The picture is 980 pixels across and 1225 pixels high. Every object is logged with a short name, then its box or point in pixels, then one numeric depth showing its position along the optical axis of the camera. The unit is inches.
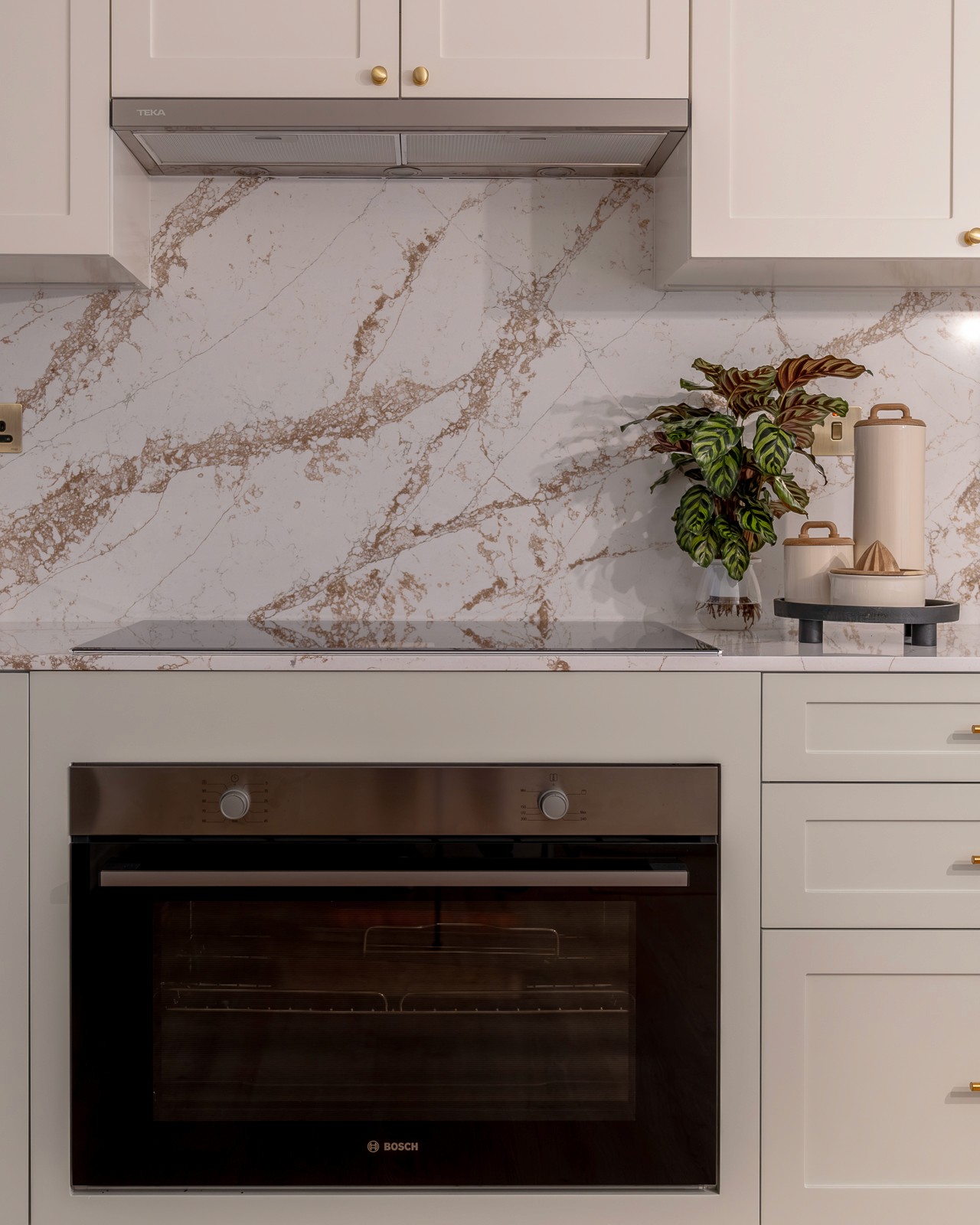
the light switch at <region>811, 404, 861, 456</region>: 75.9
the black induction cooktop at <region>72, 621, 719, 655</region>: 57.6
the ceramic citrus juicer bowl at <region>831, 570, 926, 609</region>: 60.3
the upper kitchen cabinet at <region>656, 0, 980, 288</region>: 62.1
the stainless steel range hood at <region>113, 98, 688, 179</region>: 61.6
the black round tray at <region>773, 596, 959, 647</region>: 58.9
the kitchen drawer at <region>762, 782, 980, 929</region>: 55.8
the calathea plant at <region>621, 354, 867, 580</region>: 65.7
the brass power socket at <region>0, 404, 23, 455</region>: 74.5
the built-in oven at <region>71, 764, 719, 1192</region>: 54.8
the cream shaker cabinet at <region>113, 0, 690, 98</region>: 61.3
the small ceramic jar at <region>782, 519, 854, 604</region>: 63.8
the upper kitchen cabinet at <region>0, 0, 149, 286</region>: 61.4
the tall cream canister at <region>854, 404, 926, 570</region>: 63.2
